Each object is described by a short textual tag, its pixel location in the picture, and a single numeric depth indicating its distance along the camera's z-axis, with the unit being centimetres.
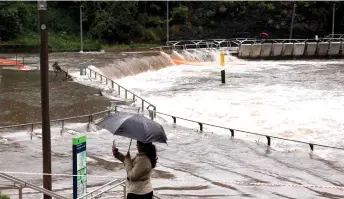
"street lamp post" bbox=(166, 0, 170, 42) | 5916
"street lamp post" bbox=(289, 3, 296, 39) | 6264
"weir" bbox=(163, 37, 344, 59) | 5628
